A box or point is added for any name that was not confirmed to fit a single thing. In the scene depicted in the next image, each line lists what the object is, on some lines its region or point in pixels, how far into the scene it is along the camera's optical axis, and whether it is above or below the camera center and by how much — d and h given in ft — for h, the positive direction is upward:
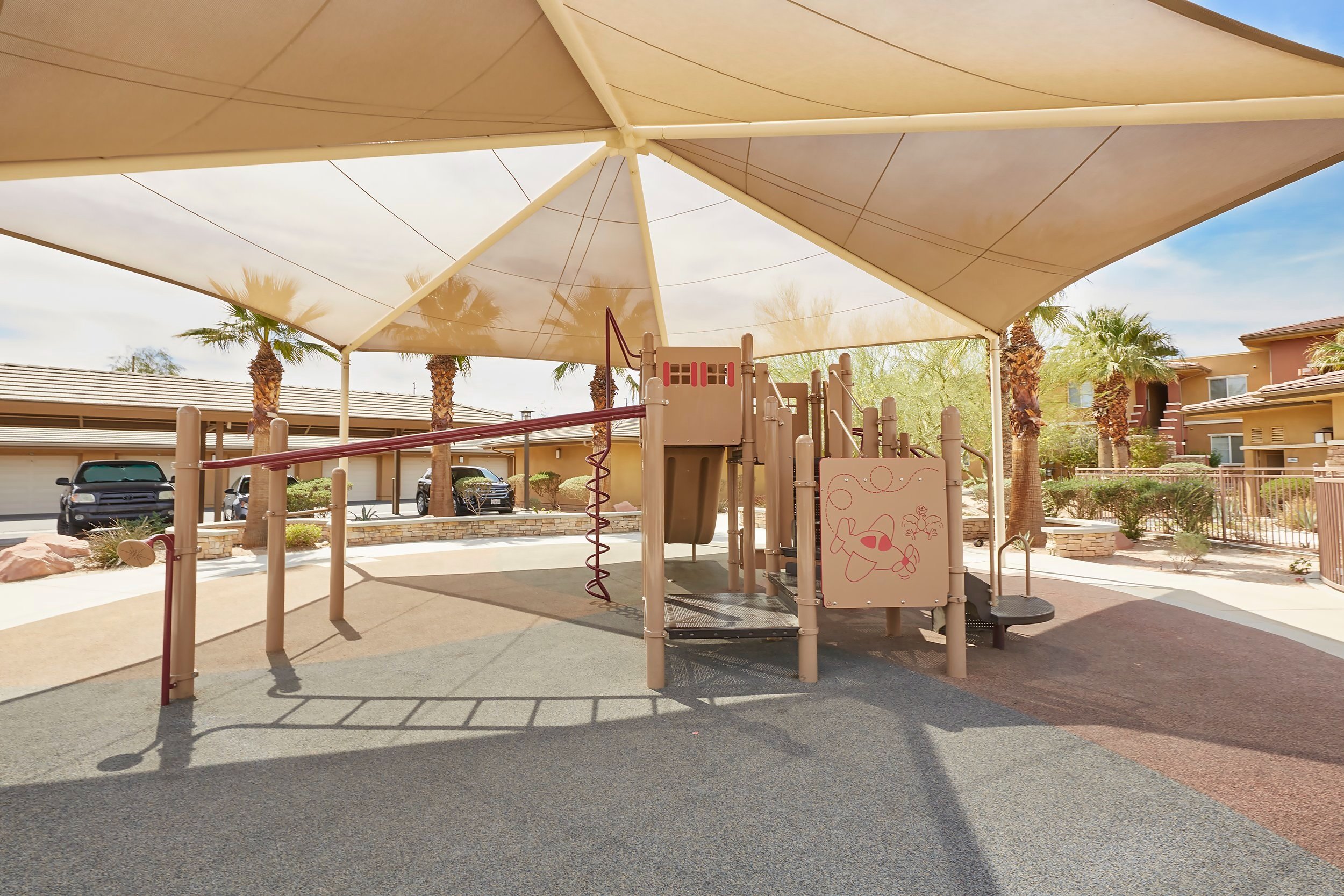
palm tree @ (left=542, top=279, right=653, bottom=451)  38.55 +10.51
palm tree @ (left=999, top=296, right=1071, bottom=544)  40.93 +3.47
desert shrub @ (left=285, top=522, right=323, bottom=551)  40.98 -4.58
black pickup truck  42.91 -1.98
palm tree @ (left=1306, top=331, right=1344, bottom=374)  60.97 +11.49
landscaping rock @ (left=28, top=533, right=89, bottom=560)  35.19 -4.40
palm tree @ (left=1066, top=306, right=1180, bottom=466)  82.07 +15.11
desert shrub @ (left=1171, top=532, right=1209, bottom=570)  33.37 -4.36
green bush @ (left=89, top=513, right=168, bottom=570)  34.63 -4.05
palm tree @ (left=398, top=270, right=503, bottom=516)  34.88 +9.53
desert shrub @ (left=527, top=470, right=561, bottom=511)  82.02 -2.77
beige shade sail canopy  13.46 +9.96
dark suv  62.39 -2.76
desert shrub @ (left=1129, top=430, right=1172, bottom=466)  88.69 +2.26
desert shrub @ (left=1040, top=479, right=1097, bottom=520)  48.06 -2.51
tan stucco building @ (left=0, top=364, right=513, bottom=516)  58.18 +5.34
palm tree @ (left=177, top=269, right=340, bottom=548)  42.73 +9.03
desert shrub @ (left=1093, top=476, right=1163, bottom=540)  42.96 -2.32
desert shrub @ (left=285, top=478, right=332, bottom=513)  52.85 -2.38
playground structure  15.67 -2.08
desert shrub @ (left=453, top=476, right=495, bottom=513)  61.05 -2.16
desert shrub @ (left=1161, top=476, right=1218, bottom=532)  41.37 -2.42
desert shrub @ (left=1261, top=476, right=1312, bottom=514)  40.60 -1.64
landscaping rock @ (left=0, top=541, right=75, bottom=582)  31.53 -4.89
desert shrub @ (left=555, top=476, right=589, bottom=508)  77.36 -3.15
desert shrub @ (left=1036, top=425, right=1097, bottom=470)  85.25 +2.96
